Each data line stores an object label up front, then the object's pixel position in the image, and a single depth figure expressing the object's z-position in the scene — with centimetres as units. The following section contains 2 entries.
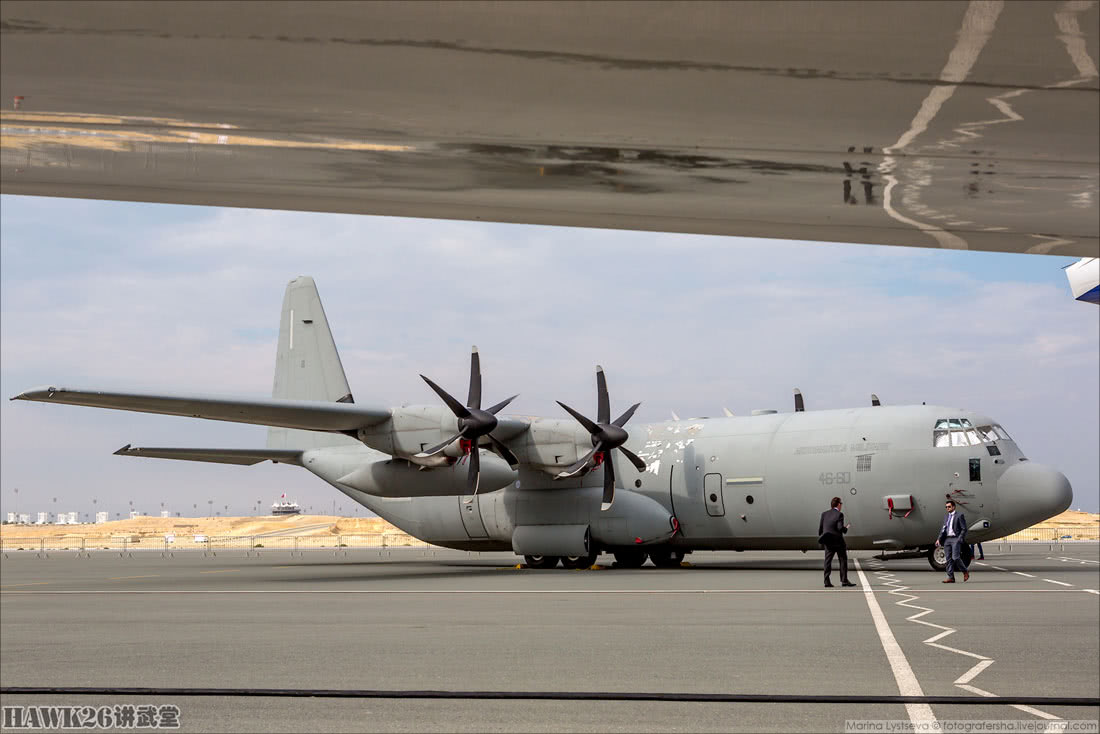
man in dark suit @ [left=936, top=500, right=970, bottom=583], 1961
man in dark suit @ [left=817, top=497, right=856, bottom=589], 1850
